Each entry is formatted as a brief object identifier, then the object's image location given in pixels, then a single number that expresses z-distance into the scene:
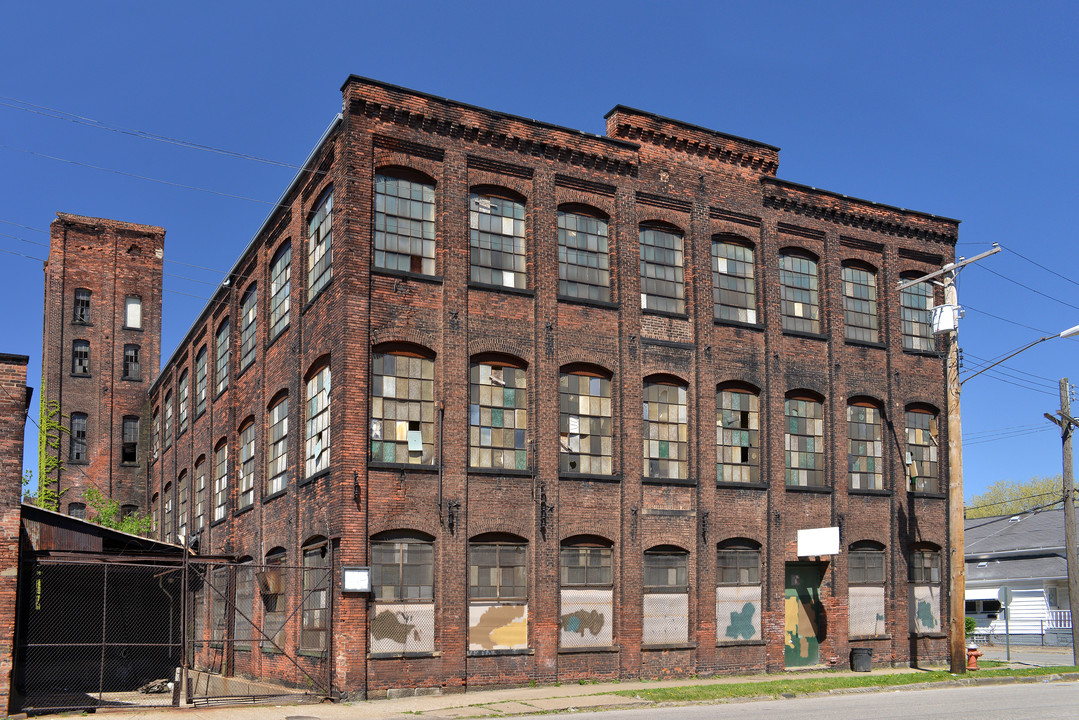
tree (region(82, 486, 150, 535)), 38.69
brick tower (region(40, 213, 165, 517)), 43.97
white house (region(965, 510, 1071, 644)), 38.94
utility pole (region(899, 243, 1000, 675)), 23.03
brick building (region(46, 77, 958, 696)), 20.48
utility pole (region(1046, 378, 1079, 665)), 27.66
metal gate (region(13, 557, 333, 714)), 19.98
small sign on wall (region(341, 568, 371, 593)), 19.17
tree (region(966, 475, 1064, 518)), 70.50
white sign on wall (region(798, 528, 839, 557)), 23.66
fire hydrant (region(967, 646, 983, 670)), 25.12
